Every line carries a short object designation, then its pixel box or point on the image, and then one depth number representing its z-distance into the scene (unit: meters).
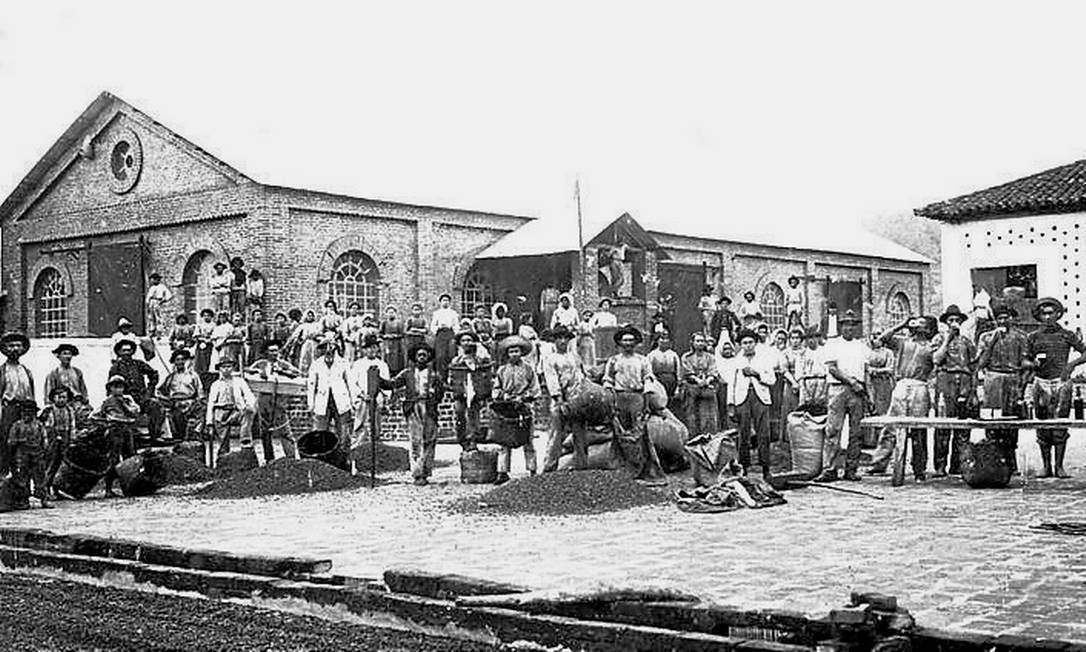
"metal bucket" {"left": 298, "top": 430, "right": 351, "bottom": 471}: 17.56
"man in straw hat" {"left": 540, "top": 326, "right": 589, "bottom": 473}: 15.47
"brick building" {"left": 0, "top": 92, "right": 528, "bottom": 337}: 27.59
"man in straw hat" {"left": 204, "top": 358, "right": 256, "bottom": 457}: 18.02
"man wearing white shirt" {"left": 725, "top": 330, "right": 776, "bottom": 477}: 17.20
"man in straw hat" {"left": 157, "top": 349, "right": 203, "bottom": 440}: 19.58
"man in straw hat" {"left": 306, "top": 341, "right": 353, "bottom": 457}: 18.33
